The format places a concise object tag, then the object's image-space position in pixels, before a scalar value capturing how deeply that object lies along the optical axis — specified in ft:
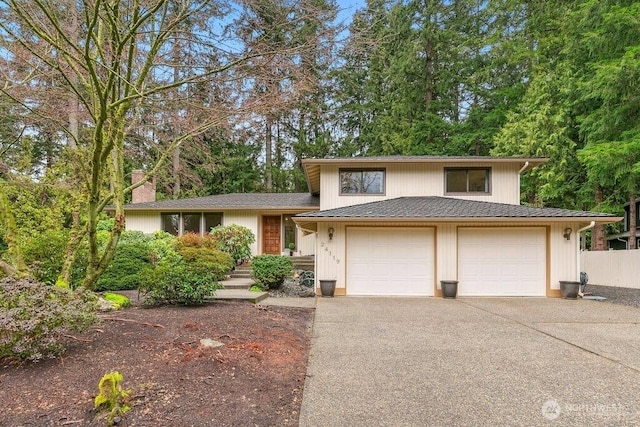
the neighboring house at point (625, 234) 73.68
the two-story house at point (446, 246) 31.50
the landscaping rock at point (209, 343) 13.92
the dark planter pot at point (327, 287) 31.78
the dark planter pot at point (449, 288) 31.40
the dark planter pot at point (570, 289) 30.53
